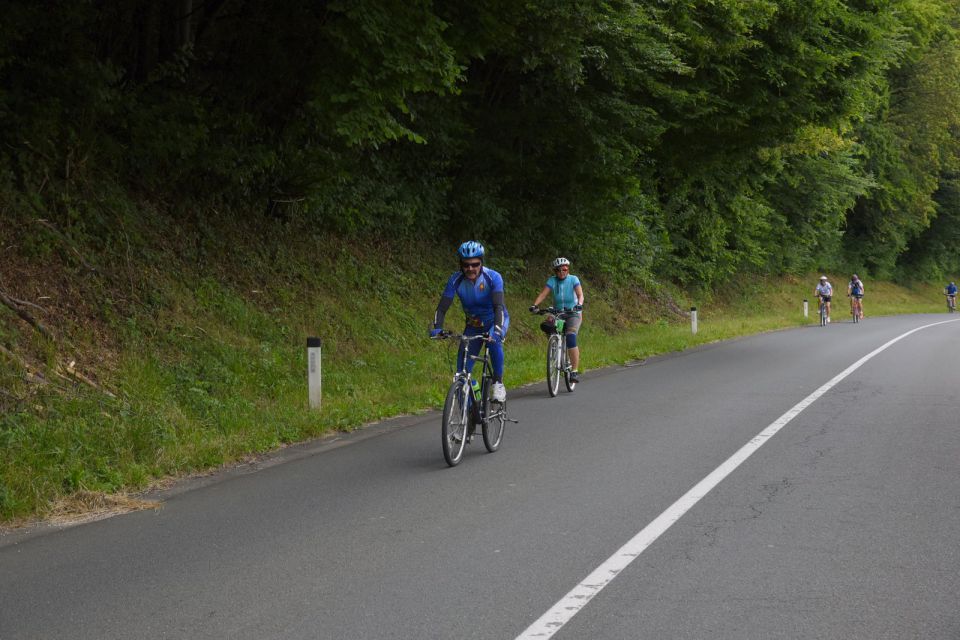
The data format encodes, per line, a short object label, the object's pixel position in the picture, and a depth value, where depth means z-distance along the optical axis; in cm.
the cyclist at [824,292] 3409
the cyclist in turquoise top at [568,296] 1413
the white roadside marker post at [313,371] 1091
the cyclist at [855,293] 3722
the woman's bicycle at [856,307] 3738
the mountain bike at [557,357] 1327
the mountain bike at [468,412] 845
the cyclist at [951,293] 5076
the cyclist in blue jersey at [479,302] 902
